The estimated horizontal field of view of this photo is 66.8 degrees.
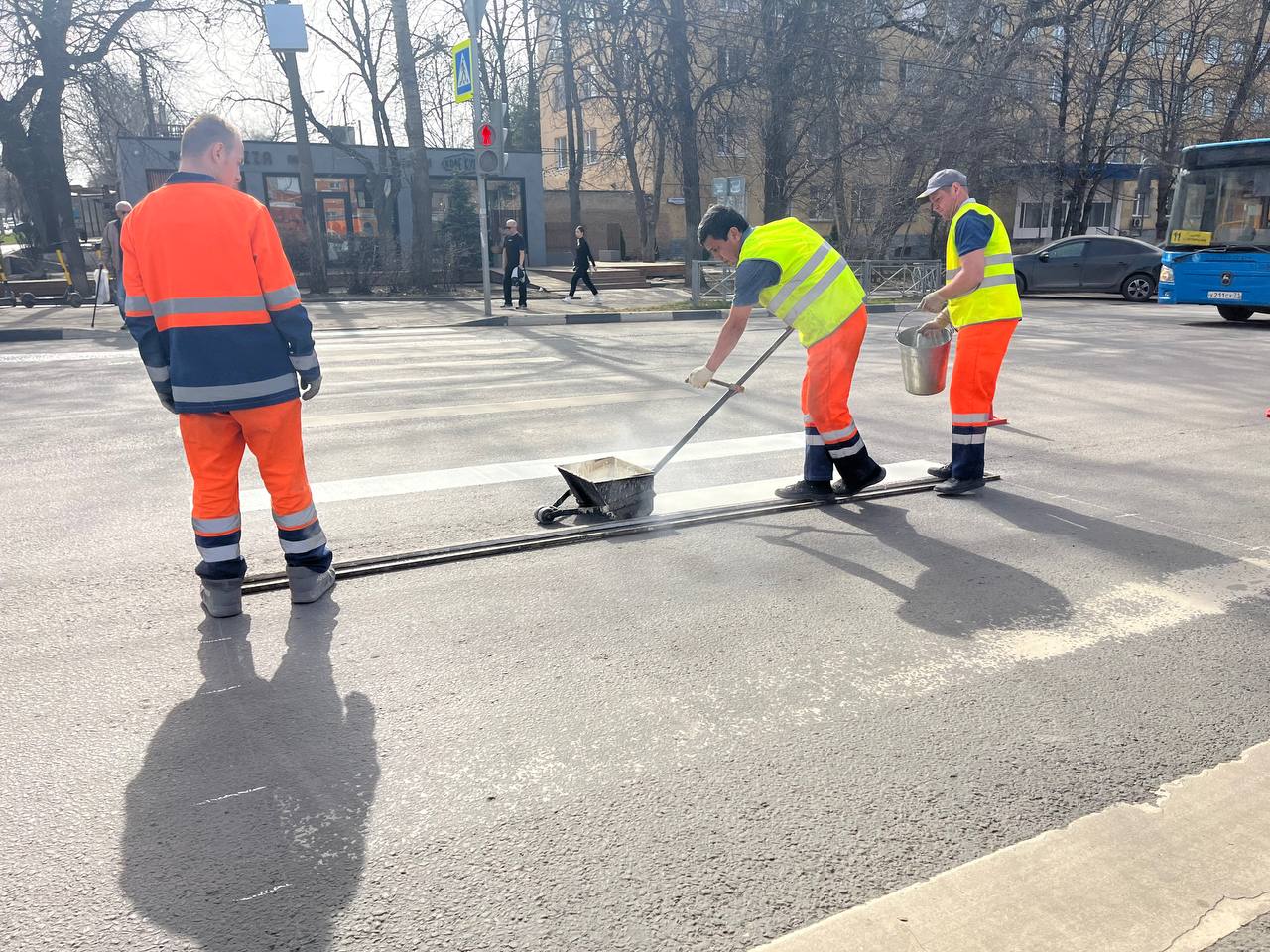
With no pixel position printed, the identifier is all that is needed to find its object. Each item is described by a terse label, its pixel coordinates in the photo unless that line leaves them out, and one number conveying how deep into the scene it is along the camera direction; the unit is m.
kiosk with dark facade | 25.31
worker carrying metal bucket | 5.27
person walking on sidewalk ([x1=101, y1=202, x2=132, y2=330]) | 12.42
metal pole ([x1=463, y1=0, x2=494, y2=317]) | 14.49
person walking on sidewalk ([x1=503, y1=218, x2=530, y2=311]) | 16.67
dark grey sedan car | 20.27
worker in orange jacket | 3.38
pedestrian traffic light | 14.48
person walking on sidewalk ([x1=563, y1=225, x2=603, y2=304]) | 19.02
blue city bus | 13.98
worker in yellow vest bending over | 4.73
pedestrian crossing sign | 14.20
